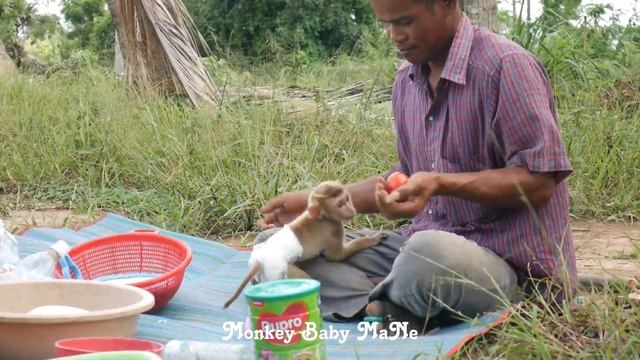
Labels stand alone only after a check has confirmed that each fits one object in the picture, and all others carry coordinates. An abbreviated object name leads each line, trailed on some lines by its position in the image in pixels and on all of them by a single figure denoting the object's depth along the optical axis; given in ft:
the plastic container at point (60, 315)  8.37
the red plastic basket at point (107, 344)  8.06
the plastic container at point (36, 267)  10.94
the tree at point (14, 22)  41.11
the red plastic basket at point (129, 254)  12.31
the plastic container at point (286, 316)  7.13
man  9.28
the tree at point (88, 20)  74.23
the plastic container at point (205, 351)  8.59
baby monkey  9.82
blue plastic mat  9.32
